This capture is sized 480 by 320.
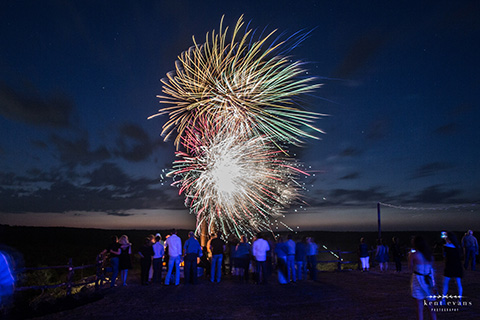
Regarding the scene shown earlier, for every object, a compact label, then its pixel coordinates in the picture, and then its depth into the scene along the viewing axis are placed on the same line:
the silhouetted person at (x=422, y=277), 6.33
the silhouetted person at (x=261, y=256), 12.47
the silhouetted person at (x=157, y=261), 12.76
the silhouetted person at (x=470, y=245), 16.17
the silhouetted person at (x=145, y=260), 12.52
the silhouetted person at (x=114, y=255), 12.05
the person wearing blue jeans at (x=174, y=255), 12.41
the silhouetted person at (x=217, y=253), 13.01
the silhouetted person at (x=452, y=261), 8.41
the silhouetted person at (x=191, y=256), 12.52
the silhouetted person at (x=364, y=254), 17.06
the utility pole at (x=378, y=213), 23.22
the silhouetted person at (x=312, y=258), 13.58
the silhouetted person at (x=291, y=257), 12.96
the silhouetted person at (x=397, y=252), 16.61
